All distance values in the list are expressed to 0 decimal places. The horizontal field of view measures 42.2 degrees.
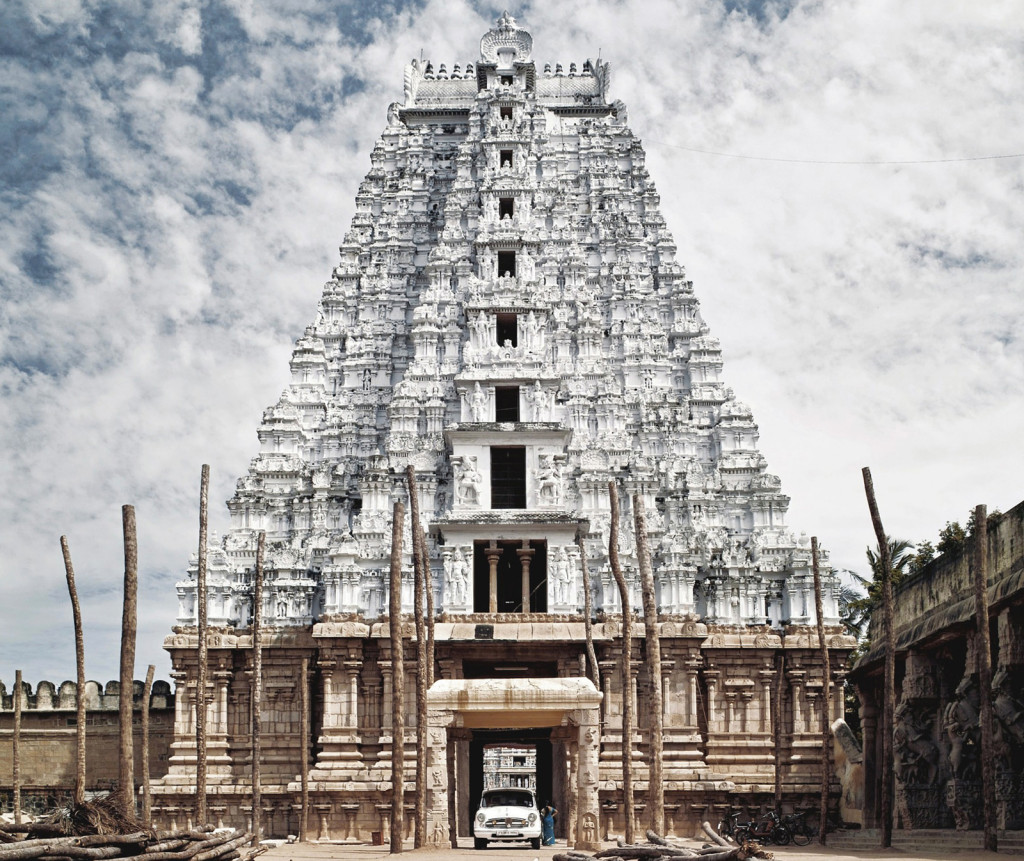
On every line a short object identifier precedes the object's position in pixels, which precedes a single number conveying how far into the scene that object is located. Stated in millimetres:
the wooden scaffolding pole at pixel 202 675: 30734
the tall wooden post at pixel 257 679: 32094
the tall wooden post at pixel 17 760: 36500
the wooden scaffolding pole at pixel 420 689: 26125
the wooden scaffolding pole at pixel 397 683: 25859
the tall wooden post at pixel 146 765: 28641
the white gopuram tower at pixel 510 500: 36719
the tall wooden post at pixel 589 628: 33938
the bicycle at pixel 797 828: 32219
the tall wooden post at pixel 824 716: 30711
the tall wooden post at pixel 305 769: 33719
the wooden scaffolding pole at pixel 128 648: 23719
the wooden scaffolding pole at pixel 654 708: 26625
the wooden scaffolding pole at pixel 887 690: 24422
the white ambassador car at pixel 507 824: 27859
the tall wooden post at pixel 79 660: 28641
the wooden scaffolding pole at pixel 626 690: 29375
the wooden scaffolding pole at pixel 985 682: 21734
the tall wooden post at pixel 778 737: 34344
